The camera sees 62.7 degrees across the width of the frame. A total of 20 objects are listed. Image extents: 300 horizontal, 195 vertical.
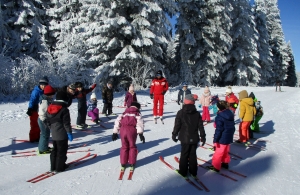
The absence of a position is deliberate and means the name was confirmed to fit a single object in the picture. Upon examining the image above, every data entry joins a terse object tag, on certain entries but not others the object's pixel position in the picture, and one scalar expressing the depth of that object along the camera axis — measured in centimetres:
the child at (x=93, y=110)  909
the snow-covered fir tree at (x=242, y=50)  2795
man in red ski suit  938
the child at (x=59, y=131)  476
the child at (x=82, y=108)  828
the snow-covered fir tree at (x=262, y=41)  3347
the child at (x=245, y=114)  708
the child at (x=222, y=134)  505
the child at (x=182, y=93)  974
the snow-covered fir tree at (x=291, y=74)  5269
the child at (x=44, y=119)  560
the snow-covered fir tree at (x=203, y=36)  2423
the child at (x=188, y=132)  463
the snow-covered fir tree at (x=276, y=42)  4122
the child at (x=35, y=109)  630
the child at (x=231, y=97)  781
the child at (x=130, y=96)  932
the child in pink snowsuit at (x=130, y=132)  488
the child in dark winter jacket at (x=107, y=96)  1045
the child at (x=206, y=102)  959
